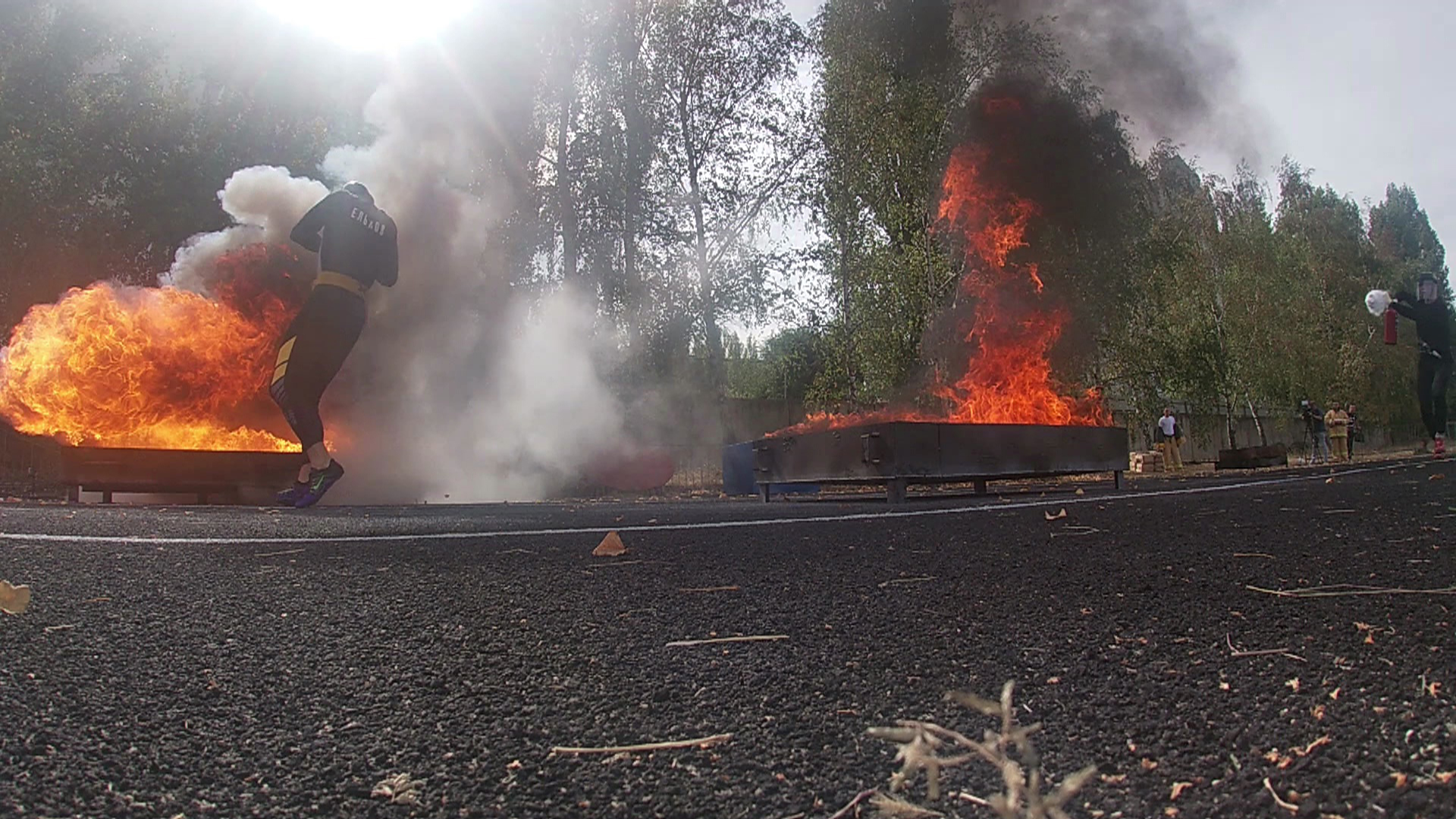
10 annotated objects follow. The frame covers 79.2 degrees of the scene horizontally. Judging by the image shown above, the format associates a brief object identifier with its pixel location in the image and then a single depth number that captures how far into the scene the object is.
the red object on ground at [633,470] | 18.11
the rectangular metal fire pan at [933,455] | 9.03
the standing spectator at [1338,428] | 23.62
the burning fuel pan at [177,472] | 11.48
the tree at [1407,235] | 52.16
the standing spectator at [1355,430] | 26.87
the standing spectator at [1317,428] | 23.22
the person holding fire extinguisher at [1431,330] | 13.12
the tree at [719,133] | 19.55
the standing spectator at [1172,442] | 22.94
